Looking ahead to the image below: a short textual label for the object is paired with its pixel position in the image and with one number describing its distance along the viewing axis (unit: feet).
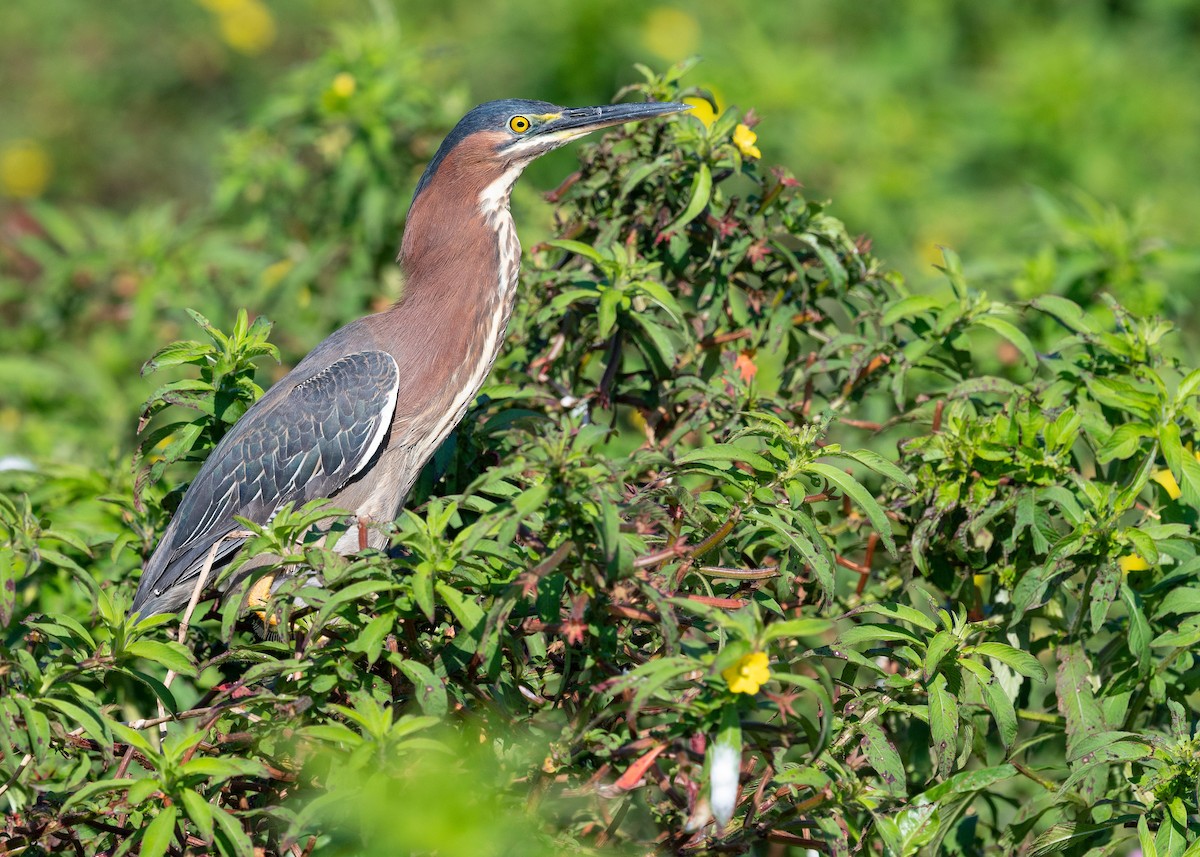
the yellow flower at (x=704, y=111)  23.96
